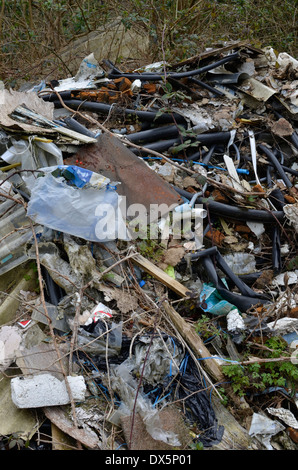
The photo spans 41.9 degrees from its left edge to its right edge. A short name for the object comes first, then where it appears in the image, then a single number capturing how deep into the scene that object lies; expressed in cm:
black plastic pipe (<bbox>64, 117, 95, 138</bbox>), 374
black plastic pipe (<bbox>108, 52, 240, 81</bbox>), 422
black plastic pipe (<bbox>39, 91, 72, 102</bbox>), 421
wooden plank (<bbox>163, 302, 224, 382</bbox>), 267
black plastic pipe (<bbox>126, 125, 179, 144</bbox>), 389
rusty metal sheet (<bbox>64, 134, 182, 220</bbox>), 347
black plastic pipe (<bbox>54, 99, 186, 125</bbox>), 396
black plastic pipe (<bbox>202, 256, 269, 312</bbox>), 302
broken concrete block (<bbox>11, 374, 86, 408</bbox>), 234
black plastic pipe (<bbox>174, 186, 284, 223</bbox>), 345
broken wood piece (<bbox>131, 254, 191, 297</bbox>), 305
